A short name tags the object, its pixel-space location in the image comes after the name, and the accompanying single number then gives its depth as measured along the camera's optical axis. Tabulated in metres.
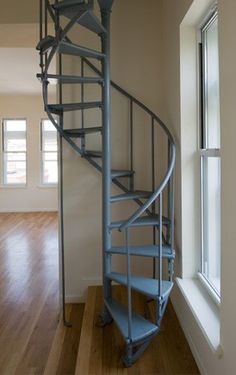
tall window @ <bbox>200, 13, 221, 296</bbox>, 2.12
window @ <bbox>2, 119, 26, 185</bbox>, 8.43
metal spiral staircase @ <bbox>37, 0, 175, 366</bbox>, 2.03
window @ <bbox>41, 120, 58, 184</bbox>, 8.42
